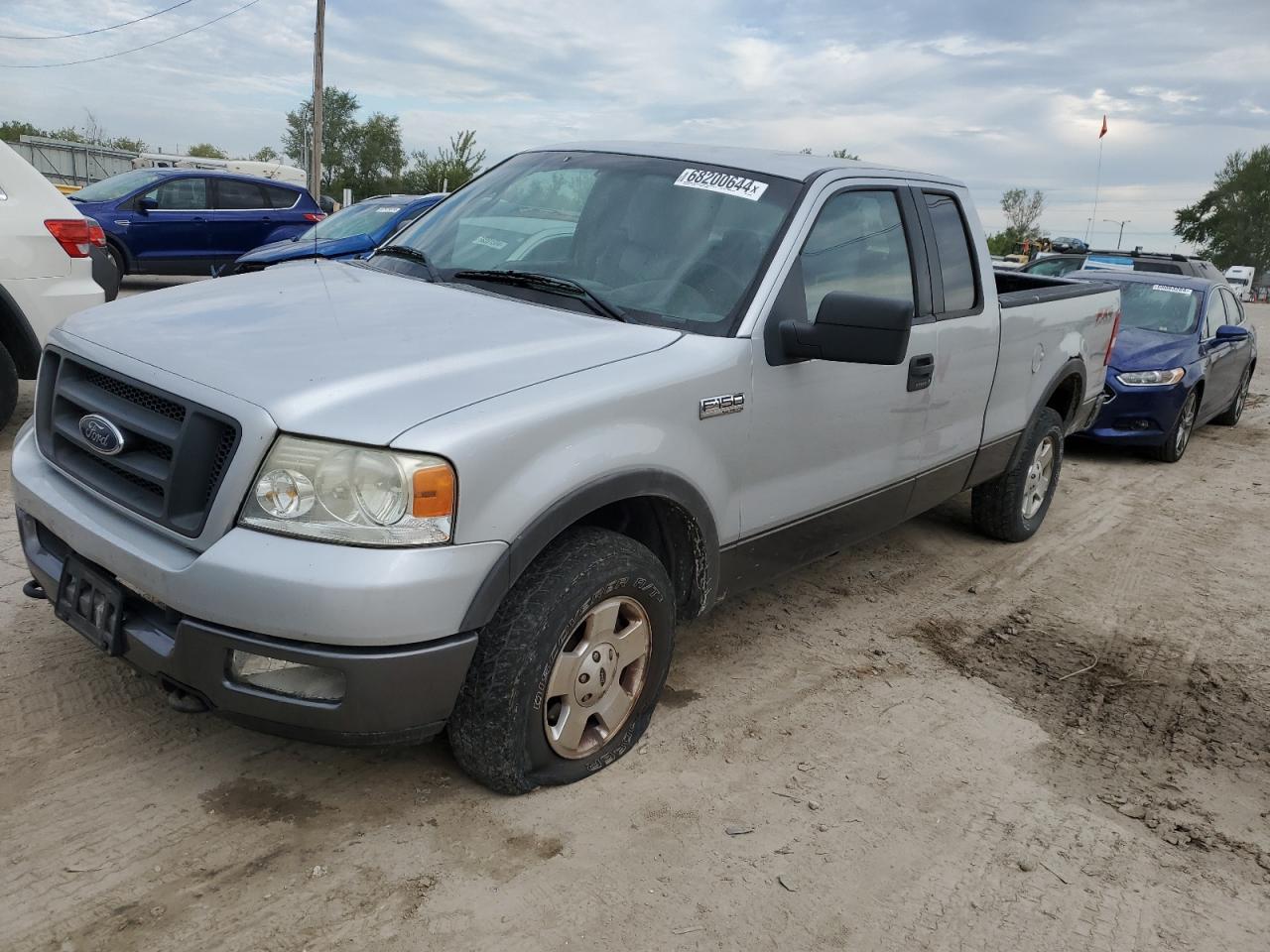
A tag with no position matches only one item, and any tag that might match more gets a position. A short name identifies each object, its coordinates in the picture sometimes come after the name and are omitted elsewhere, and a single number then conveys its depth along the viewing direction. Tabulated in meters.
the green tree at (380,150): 68.00
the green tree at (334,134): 70.75
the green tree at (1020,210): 86.62
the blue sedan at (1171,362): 8.55
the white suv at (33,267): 5.84
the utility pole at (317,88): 25.12
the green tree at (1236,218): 101.62
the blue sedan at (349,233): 10.56
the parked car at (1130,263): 14.25
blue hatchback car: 13.56
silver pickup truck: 2.48
